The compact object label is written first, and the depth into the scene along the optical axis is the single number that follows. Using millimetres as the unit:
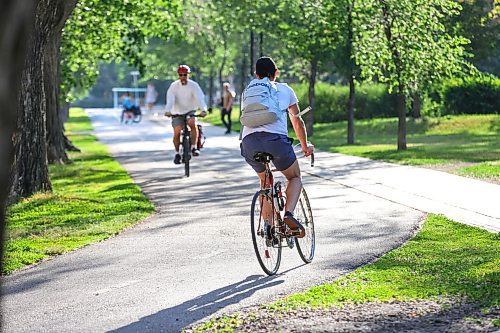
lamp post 107438
